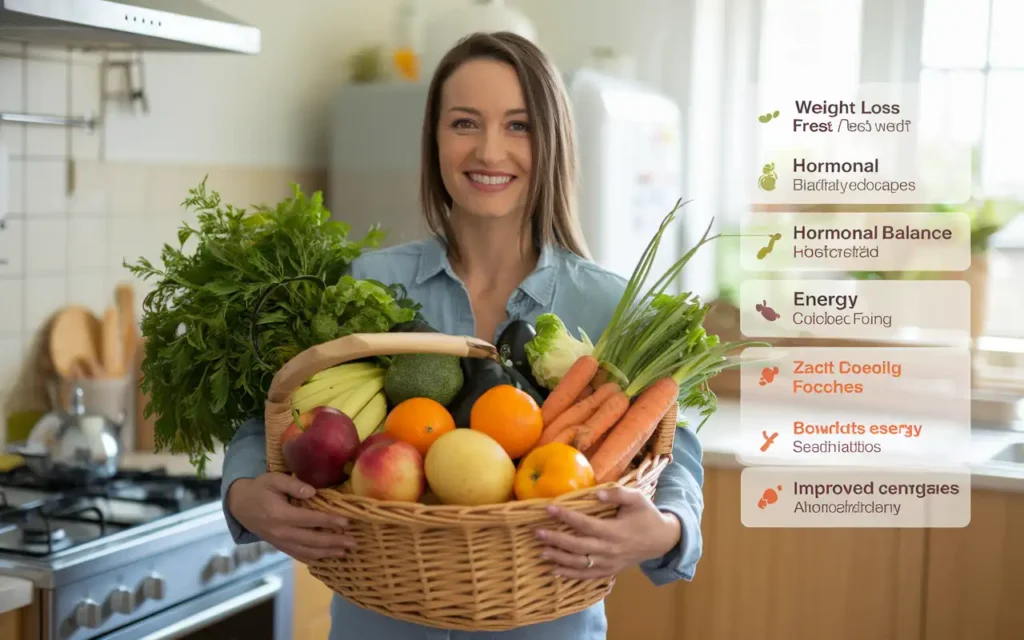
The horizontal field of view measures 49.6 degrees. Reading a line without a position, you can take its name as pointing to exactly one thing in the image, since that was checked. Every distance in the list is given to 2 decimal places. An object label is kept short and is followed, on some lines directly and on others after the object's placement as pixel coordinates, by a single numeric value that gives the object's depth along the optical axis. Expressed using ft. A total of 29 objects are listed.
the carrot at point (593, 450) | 3.83
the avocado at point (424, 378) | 3.92
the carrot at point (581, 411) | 3.83
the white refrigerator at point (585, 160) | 9.74
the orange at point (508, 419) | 3.67
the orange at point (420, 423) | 3.67
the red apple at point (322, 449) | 3.57
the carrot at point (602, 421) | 3.77
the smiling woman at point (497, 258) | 4.01
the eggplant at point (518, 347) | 4.21
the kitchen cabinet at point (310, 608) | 7.52
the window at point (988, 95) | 10.75
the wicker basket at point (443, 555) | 3.34
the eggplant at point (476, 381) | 3.96
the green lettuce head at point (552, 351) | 4.11
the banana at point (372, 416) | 3.92
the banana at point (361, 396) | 3.94
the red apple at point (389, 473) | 3.45
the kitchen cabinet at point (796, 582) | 7.52
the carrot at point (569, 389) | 3.92
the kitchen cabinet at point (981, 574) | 7.23
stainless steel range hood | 5.98
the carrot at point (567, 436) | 3.78
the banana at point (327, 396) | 3.95
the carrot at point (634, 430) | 3.76
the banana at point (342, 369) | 4.01
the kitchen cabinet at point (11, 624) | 5.63
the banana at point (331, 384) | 3.98
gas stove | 5.81
